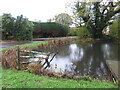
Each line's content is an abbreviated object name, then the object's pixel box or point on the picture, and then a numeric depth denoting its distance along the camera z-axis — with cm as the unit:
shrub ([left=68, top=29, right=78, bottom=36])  2401
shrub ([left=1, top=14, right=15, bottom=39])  1269
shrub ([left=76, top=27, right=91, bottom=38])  1768
